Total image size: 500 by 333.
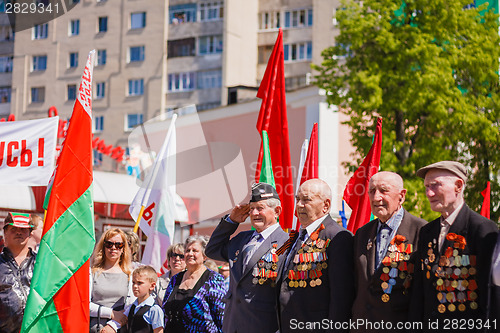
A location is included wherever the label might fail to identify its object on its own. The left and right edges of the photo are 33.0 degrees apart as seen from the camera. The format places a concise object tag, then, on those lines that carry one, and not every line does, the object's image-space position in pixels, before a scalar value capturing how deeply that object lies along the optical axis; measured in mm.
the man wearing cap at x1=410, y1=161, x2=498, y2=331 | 5219
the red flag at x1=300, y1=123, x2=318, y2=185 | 10008
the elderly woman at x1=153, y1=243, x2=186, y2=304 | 9125
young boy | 7926
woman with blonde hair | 8133
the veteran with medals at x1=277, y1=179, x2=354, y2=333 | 5848
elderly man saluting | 6457
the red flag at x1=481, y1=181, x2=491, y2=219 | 13938
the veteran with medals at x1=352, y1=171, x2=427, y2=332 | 5598
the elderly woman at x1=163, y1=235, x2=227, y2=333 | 8133
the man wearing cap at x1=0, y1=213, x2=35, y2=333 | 7738
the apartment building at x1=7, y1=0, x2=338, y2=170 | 54062
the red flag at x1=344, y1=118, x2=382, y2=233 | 9695
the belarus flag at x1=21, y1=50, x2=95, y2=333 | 7441
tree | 21734
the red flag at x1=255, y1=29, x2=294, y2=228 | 9133
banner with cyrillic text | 9961
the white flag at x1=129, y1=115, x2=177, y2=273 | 12000
